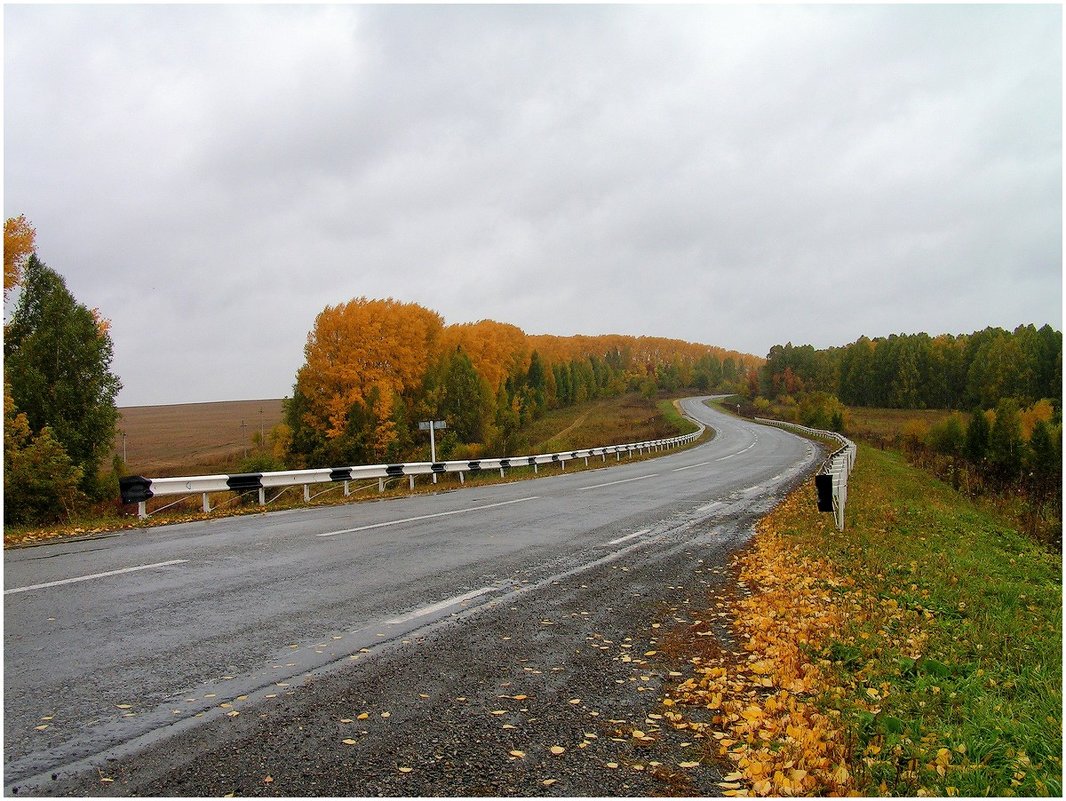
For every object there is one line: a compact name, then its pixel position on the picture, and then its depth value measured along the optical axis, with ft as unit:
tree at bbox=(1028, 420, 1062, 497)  158.30
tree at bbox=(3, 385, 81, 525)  63.52
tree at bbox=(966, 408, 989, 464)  189.26
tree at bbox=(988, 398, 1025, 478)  181.27
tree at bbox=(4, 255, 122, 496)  104.32
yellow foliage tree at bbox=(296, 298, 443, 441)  157.17
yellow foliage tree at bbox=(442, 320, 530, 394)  247.50
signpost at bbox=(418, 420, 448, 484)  81.20
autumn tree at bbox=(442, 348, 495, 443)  191.72
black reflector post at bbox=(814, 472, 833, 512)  36.40
